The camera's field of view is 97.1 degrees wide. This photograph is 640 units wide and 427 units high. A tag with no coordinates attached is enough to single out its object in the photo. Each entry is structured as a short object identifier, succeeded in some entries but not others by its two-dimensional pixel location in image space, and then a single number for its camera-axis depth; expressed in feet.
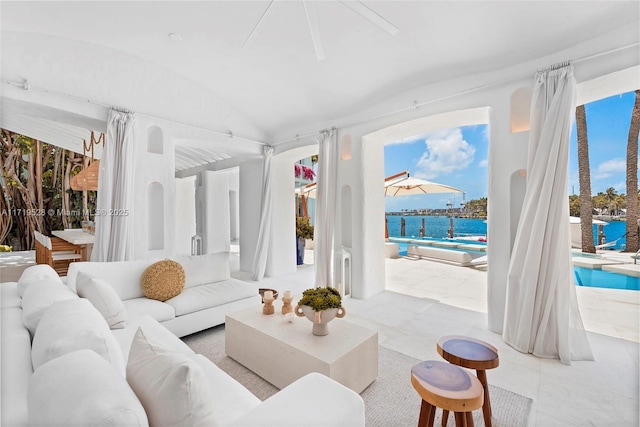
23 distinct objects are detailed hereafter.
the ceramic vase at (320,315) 6.46
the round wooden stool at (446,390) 4.09
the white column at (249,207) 18.53
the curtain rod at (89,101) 9.80
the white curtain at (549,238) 8.15
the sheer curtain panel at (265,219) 17.35
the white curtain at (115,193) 11.45
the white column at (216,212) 23.49
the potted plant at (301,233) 21.52
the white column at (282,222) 18.12
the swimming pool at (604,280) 15.94
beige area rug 5.83
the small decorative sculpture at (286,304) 7.99
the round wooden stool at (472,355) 5.16
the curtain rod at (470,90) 7.88
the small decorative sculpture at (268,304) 8.12
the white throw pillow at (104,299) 6.84
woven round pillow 9.11
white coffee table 5.98
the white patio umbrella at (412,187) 25.07
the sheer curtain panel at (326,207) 14.47
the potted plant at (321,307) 6.41
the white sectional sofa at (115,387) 2.41
